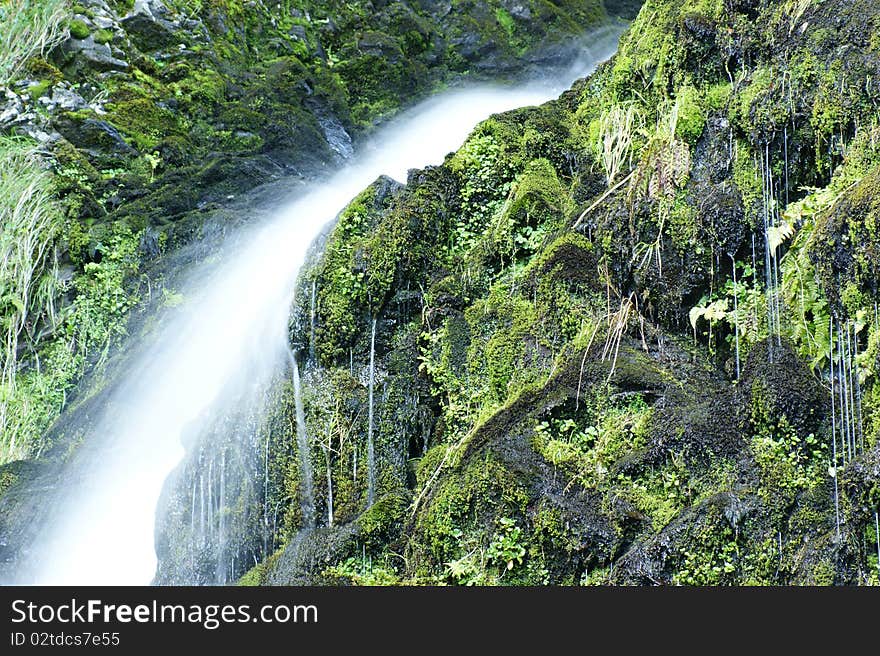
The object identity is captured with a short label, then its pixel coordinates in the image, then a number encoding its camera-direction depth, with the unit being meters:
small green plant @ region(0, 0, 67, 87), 12.30
